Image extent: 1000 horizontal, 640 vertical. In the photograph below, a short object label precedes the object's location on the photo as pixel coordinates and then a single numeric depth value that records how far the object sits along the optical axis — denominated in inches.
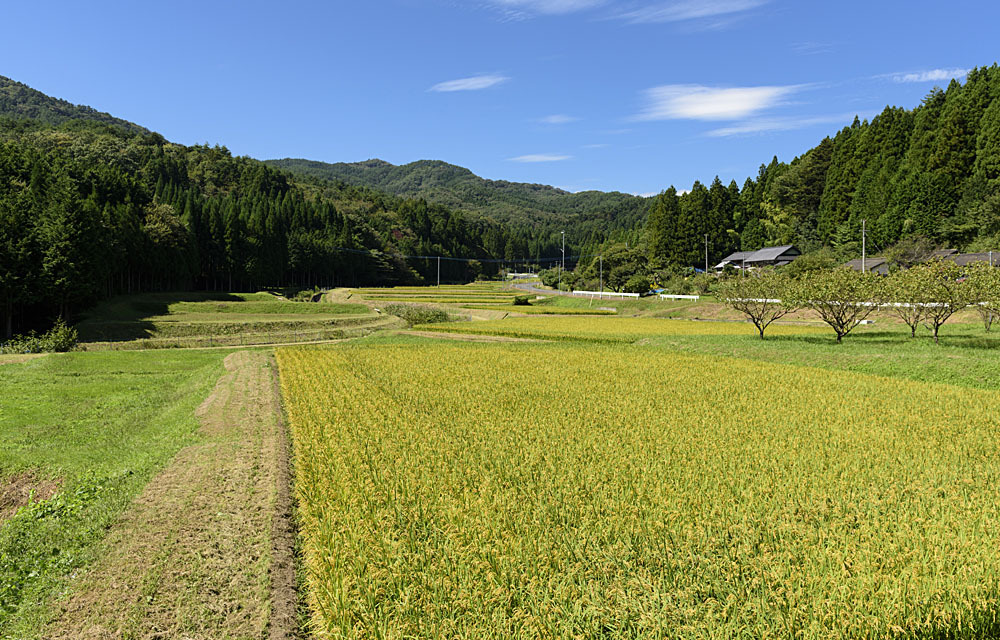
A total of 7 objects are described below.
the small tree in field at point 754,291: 1187.3
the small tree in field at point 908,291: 970.7
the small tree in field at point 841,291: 1021.2
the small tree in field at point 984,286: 873.3
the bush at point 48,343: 1203.9
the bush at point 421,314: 1935.3
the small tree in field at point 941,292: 917.2
